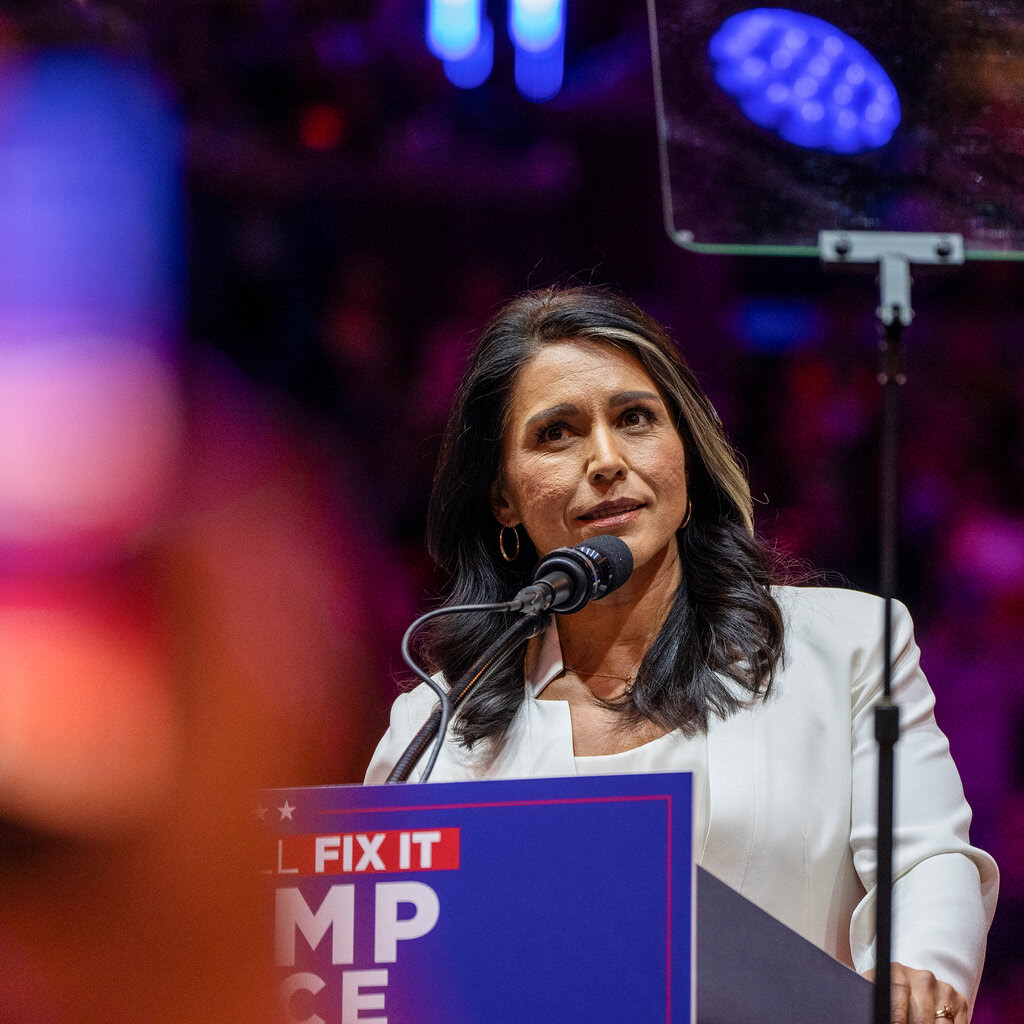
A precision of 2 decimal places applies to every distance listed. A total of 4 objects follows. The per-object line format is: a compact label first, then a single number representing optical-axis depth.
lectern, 3.65
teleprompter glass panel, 3.73
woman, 3.99
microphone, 3.83
